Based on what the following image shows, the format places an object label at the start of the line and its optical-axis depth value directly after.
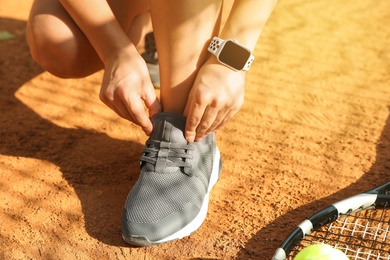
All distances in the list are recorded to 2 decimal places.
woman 1.37
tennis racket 1.29
